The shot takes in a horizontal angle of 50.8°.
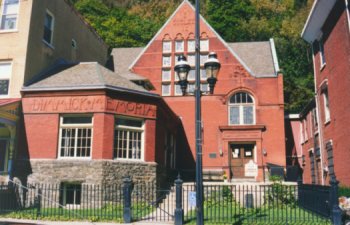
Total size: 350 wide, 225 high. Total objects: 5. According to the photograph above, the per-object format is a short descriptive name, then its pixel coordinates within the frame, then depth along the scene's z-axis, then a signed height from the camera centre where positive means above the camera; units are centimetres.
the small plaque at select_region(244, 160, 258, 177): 2165 +92
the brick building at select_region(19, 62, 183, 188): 1747 +258
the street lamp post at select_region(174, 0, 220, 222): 1046 +314
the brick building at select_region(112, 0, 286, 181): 2545 +610
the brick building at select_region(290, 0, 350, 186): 1883 +543
